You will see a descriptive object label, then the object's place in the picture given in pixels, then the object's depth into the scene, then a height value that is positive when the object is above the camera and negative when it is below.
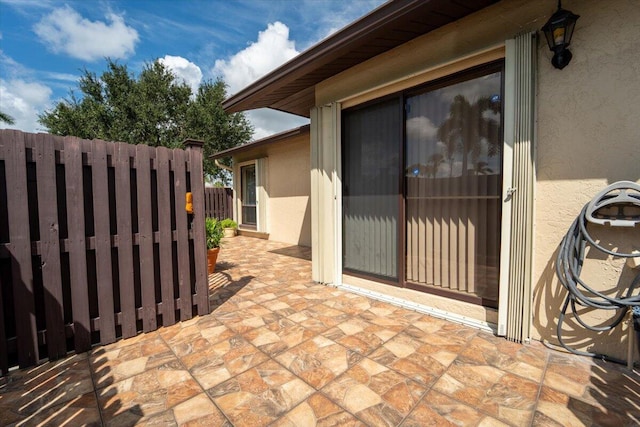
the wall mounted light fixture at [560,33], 1.85 +1.15
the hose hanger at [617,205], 1.75 -0.09
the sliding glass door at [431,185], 2.48 +0.12
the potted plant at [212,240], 4.22 -0.63
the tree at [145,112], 13.01 +4.62
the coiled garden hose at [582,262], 1.75 -0.52
